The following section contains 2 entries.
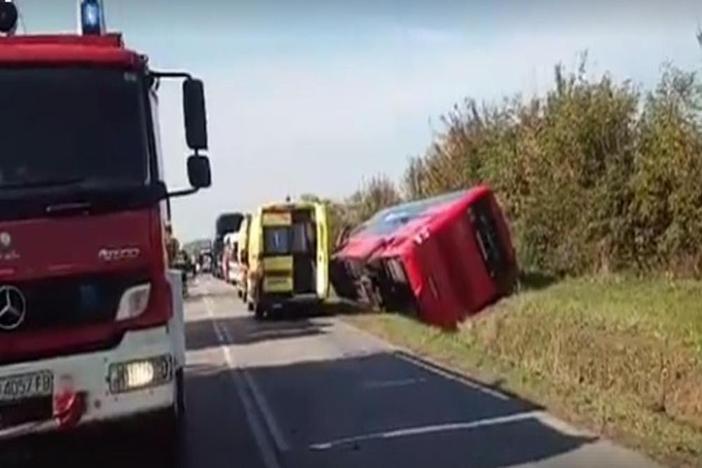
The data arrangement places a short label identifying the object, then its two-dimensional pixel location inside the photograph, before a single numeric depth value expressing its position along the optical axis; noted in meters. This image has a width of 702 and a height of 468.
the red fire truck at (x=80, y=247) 8.36
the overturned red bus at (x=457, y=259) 25.19
